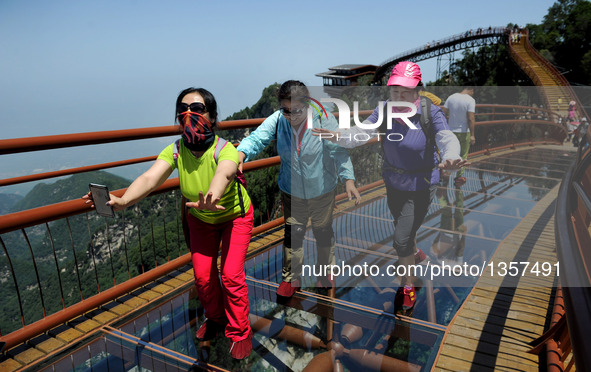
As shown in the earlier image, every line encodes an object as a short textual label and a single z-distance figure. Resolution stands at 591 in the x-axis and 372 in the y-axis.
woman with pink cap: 2.97
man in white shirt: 6.26
